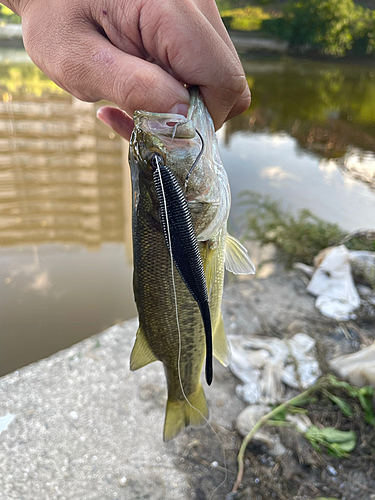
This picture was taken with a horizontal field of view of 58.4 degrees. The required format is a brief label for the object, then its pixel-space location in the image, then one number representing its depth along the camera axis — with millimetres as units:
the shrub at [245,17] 25062
